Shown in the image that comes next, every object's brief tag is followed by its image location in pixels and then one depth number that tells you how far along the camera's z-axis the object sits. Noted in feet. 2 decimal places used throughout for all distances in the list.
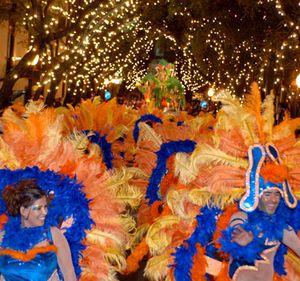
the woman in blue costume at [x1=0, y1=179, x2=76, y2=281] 13.38
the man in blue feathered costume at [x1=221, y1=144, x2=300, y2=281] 15.30
